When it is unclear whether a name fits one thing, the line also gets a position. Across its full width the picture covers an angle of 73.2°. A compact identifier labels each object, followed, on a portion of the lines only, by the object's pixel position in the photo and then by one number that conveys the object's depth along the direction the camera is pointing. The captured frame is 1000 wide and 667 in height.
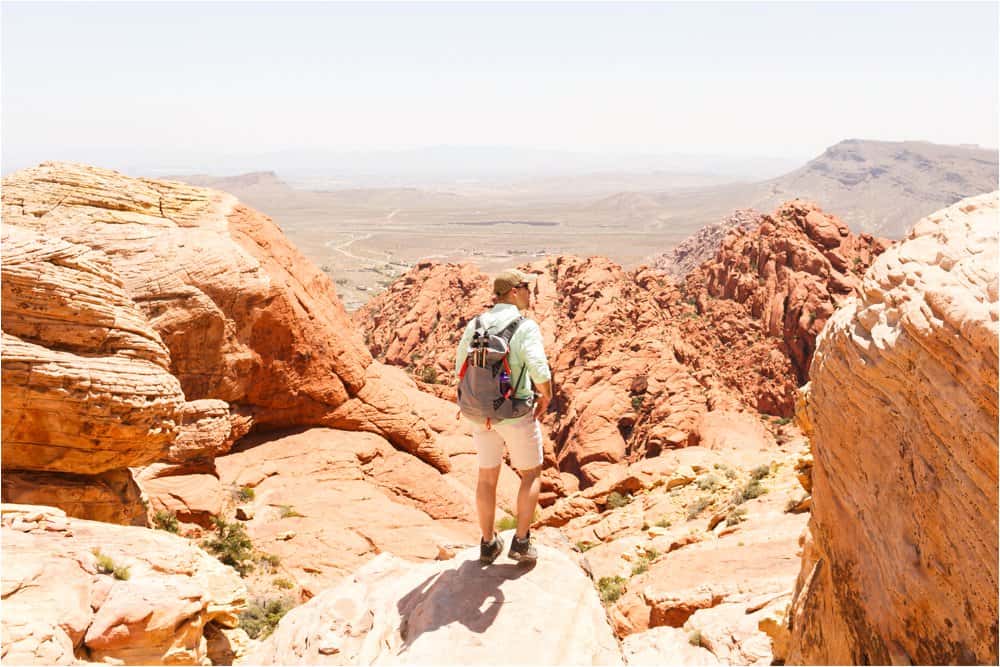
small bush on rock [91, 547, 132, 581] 6.70
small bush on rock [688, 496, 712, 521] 16.07
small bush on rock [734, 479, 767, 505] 14.85
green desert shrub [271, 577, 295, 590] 11.13
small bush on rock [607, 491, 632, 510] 18.84
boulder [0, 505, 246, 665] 5.68
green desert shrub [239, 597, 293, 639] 9.03
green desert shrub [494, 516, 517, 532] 16.70
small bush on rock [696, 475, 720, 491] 17.56
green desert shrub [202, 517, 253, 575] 11.59
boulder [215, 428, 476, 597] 12.60
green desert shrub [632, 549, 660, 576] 13.18
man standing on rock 5.43
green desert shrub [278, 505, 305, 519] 13.86
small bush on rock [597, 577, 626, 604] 12.05
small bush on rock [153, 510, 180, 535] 11.99
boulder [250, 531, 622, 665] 5.25
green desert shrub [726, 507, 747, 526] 13.48
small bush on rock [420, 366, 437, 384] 35.16
